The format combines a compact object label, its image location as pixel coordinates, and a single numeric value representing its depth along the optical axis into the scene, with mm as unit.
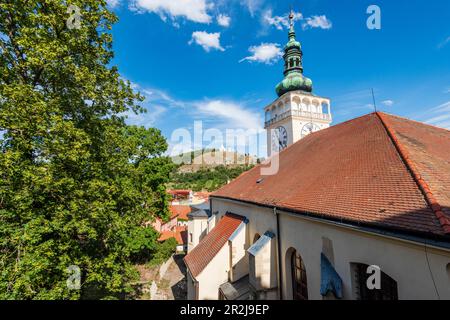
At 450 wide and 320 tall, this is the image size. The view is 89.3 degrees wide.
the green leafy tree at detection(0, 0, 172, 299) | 6324
